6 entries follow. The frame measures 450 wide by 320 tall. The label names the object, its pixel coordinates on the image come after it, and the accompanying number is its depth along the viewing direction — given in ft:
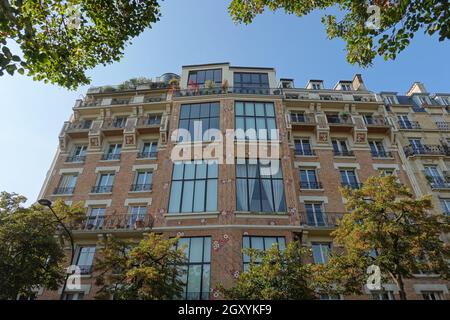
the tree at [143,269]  42.04
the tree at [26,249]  44.45
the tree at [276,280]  40.32
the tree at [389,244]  43.32
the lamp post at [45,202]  43.14
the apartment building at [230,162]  59.98
